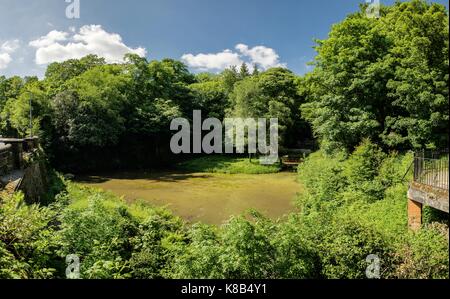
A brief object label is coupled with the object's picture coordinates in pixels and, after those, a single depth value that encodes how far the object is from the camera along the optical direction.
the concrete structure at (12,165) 10.08
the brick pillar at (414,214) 8.76
